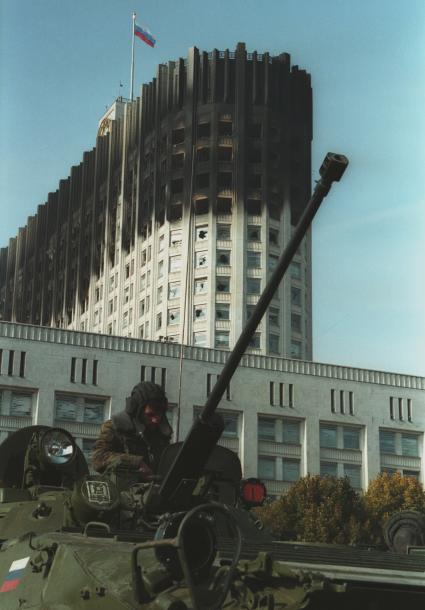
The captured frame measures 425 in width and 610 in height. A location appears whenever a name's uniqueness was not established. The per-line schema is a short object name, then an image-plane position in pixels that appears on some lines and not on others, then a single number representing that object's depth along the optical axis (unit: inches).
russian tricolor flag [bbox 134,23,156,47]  4645.7
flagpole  5142.7
